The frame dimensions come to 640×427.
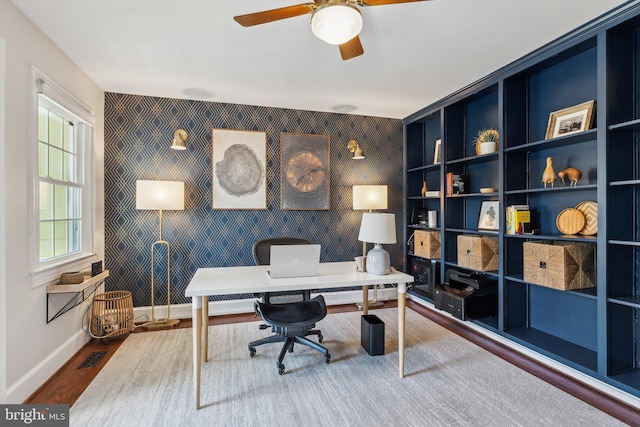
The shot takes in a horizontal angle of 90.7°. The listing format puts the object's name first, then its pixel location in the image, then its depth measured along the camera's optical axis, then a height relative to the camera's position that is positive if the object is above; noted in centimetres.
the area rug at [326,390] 188 -121
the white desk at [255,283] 202 -48
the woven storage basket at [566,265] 234 -39
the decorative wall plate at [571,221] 237 -5
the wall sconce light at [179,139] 345 +83
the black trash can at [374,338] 267 -105
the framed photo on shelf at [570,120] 237 +75
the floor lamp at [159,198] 317 +16
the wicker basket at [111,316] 293 -97
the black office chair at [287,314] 235 -79
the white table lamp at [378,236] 234 -16
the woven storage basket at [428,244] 390 -37
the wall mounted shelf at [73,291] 236 -58
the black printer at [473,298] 311 -84
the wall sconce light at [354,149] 409 +88
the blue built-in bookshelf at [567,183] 212 +29
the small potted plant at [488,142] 308 +73
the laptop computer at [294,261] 227 -34
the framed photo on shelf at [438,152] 386 +78
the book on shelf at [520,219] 280 -4
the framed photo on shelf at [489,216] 324 -2
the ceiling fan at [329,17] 155 +100
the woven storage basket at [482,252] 313 -38
